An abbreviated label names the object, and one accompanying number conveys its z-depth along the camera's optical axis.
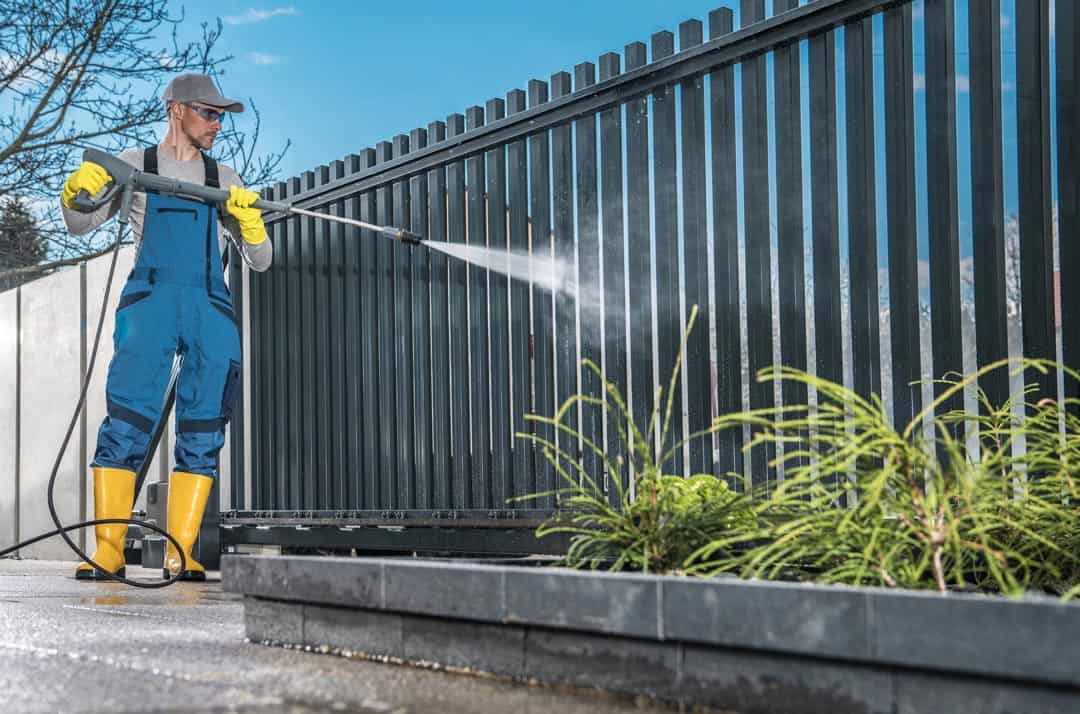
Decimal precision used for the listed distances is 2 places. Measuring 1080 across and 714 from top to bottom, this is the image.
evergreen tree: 13.68
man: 5.64
